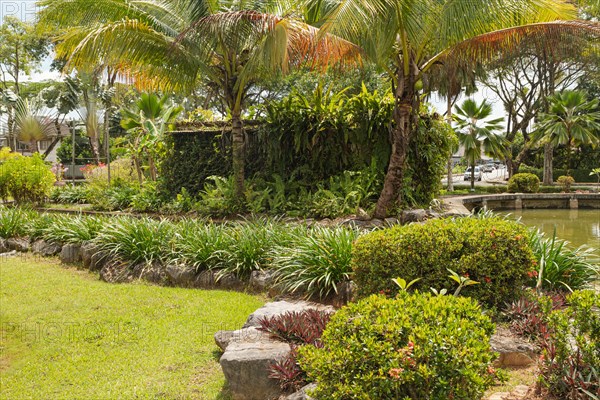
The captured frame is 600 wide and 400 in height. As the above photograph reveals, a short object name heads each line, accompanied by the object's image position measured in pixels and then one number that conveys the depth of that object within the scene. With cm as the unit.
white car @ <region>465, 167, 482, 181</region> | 4156
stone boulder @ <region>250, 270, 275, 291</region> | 669
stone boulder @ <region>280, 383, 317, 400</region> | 314
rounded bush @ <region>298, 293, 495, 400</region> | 268
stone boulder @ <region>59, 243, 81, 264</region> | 896
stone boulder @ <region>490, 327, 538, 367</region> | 391
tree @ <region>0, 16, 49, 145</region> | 3419
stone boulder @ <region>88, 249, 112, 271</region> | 833
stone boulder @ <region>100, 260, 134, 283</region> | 767
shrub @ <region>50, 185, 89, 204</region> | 1625
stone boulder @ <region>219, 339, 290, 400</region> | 371
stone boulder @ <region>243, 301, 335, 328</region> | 473
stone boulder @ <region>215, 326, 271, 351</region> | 420
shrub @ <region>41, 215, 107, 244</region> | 922
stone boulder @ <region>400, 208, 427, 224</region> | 972
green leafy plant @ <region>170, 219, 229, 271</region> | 740
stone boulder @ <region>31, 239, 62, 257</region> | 954
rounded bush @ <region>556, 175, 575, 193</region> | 2522
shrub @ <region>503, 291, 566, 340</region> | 393
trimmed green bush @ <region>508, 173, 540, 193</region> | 2369
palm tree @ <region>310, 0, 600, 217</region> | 830
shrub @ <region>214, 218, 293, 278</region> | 711
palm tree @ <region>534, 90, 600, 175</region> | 2683
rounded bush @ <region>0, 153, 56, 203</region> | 1467
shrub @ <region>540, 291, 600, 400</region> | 294
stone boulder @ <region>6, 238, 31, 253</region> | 1009
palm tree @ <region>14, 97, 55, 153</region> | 3378
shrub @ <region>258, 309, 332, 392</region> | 362
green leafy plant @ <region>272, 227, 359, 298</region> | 593
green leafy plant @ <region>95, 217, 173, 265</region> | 796
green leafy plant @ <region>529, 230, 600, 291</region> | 539
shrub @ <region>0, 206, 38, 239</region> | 1066
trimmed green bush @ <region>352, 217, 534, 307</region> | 454
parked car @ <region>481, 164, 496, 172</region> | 6688
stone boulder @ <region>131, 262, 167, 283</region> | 748
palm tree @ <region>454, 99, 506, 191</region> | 2598
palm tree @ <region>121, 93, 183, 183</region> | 1655
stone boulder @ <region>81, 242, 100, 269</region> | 856
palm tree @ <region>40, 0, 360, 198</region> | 959
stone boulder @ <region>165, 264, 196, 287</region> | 725
